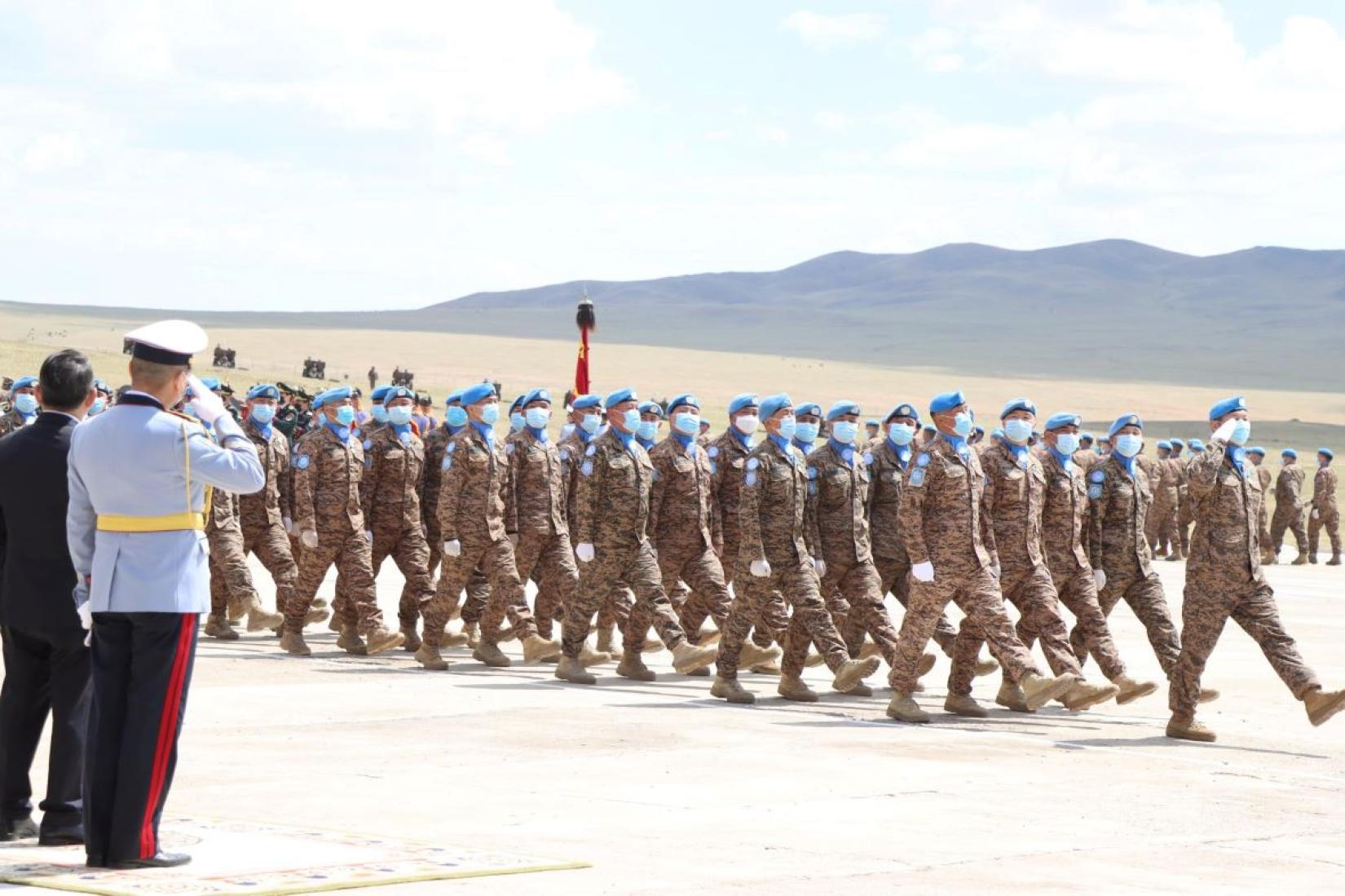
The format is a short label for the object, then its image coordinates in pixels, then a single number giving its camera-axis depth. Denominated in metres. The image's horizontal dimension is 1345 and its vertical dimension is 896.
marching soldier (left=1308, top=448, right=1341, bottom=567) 33.91
